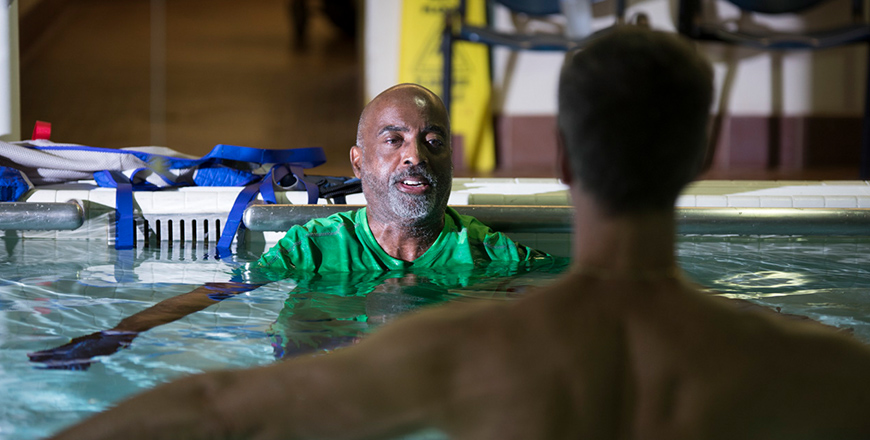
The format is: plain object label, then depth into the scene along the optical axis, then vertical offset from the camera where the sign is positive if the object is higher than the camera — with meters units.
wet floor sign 5.33 +0.92
